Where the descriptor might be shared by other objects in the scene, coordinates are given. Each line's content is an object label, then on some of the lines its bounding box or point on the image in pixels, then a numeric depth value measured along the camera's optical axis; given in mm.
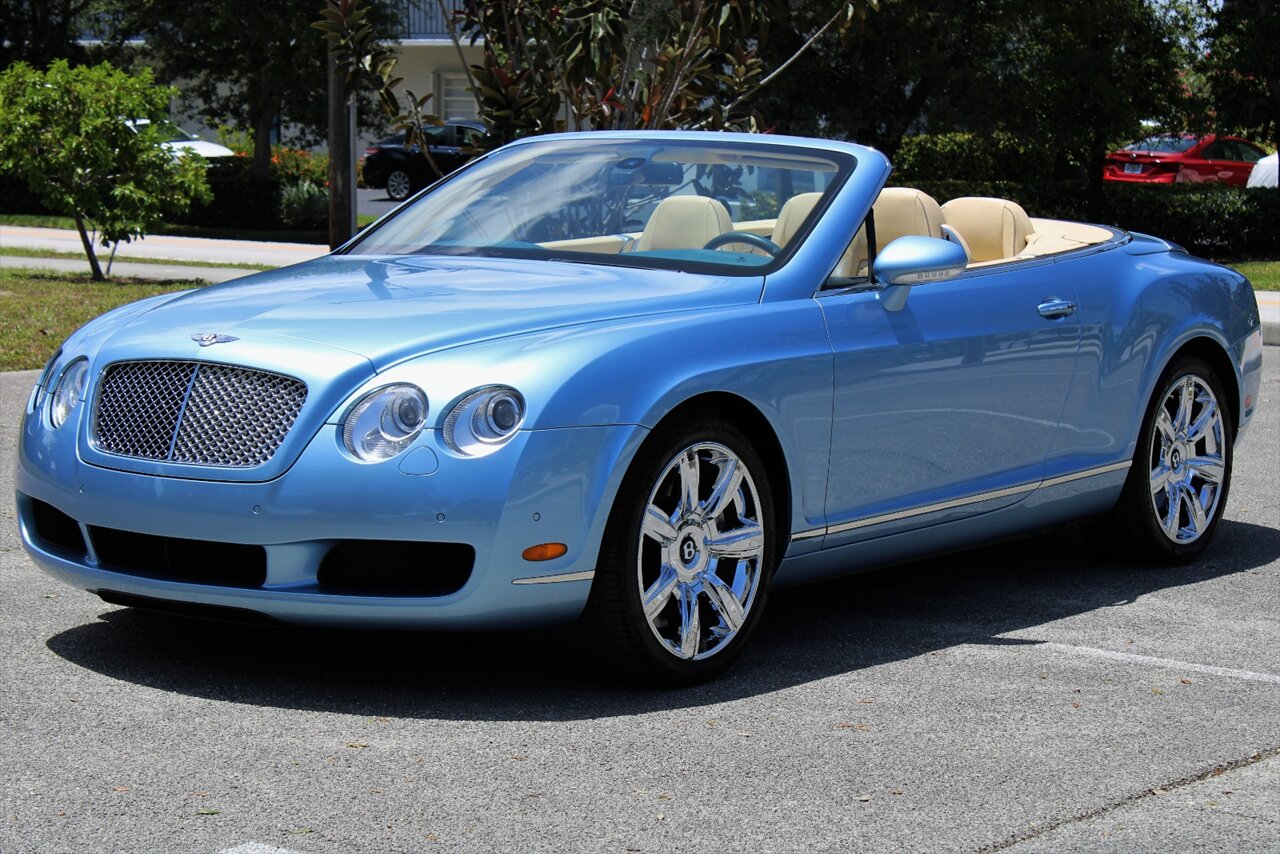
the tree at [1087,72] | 25734
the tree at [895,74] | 24938
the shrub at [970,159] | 32719
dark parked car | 38344
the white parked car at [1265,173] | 34125
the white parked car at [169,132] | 18594
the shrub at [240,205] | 30419
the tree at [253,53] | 28766
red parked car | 35500
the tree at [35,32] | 35188
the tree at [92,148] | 18094
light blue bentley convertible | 4770
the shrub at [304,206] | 30891
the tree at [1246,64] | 26656
